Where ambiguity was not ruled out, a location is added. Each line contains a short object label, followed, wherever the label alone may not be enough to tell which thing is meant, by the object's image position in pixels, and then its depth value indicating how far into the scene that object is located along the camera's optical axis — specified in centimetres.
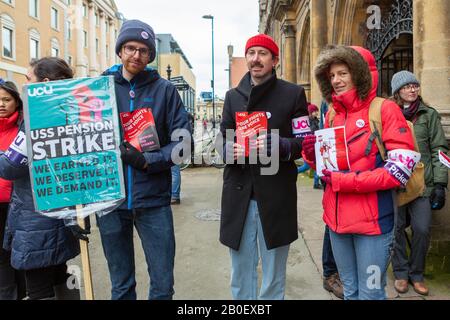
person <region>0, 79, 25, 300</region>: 256
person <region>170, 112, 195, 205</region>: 666
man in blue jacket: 237
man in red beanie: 234
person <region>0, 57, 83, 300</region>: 227
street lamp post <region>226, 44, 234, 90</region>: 2578
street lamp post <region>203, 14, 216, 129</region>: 2336
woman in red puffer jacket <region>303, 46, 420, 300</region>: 204
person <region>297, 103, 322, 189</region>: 714
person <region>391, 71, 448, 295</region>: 327
